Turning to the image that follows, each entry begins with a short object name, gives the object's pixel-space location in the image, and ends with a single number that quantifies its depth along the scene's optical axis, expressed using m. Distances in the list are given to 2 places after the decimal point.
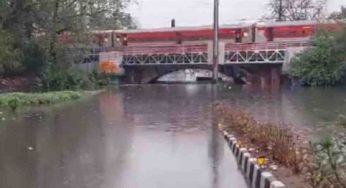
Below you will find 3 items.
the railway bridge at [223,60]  42.50
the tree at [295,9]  58.03
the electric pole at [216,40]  42.06
